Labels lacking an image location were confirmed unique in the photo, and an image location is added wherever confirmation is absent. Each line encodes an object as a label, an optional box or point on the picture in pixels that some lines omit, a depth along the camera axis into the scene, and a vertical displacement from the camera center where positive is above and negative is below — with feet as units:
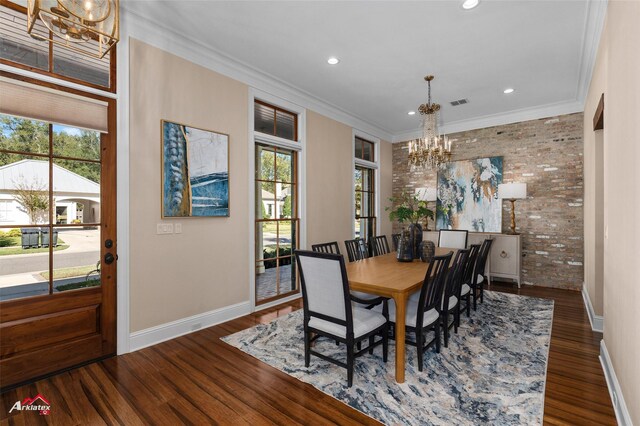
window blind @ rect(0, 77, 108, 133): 7.50 +2.80
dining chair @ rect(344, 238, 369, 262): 12.75 -1.62
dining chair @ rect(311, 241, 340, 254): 11.16 -1.34
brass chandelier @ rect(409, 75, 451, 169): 12.92 +2.70
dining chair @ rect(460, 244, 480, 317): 11.45 -2.43
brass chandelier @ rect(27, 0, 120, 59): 4.97 +3.30
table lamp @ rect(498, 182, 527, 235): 16.76 +1.07
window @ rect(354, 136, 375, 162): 20.75 +4.26
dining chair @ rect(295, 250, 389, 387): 7.39 -2.56
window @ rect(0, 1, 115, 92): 7.71 +4.19
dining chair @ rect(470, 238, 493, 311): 13.00 -2.58
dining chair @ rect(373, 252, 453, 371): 8.20 -2.78
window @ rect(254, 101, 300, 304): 14.14 +0.37
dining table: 7.77 -1.90
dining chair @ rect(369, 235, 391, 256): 14.56 -1.68
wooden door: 7.65 -1.16
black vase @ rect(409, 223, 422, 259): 11.71 -1.05
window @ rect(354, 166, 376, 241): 20.71 +0.60
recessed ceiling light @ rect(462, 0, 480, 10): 8.79 +5.94
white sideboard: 17.34 -2.62
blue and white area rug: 6.70 -4.31
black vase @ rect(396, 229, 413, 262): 11.58 -1.43
